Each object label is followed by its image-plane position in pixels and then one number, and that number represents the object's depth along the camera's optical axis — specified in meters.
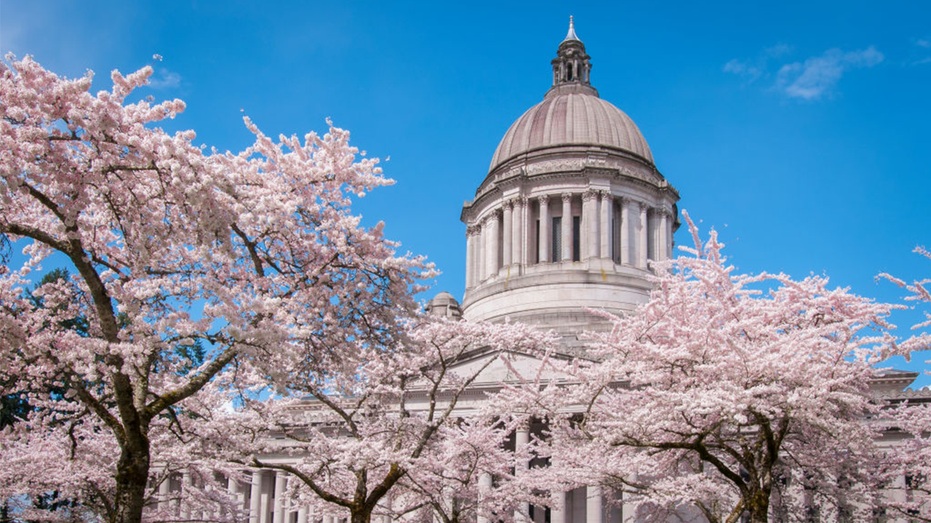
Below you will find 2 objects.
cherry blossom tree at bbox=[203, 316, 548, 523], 22.47
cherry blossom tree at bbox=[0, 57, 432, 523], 12.65
